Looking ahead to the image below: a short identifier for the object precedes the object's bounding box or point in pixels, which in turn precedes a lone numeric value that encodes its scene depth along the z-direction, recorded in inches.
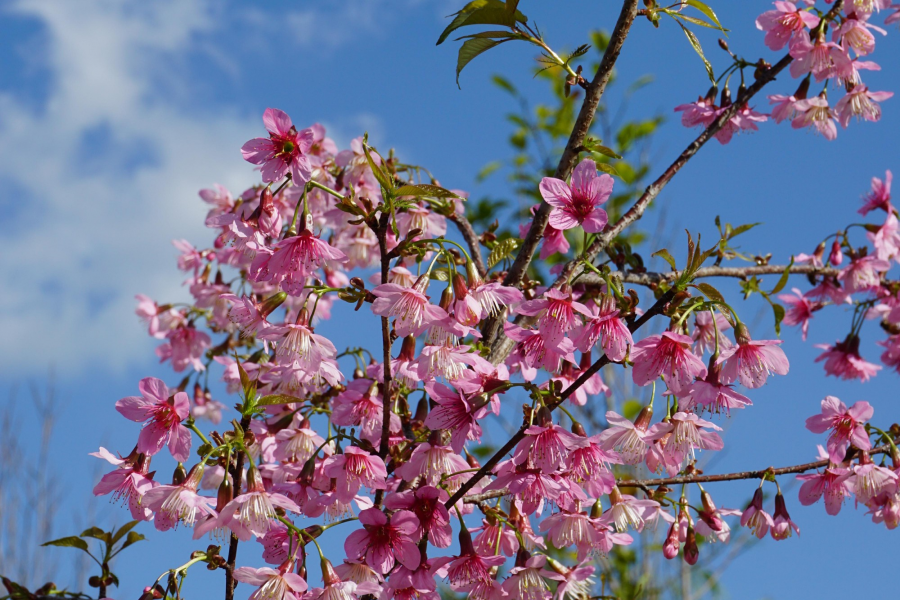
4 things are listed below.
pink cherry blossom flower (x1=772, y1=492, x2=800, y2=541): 77.5
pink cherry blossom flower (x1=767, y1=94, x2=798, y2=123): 96.4
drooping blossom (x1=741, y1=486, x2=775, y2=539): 77.2
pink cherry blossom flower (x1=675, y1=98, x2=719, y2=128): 91.4
